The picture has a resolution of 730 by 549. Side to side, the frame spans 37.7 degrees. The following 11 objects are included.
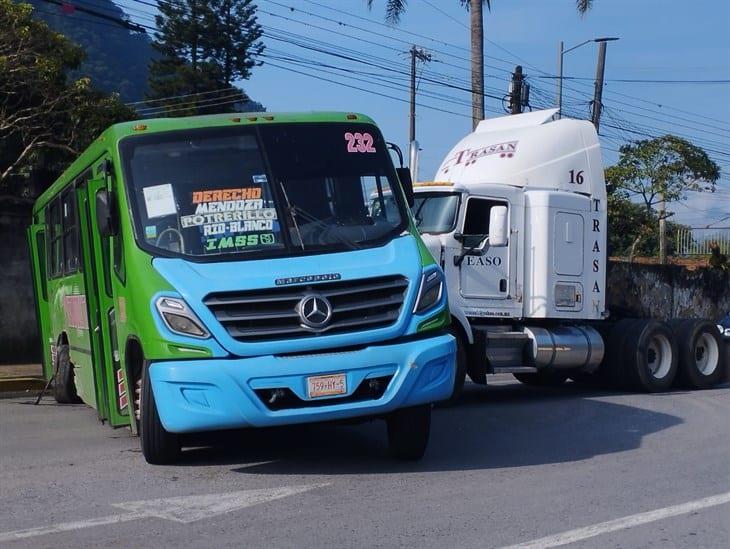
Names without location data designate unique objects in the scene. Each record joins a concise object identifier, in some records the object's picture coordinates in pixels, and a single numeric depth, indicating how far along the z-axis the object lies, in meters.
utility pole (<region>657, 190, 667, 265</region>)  35.50
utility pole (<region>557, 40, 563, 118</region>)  35.88
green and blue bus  7.73
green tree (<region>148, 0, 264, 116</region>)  51.62
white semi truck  12.96
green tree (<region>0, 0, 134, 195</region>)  17.28
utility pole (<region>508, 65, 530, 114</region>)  27.98
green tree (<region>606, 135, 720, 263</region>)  38.59
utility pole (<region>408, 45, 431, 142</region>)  47.98
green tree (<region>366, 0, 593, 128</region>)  25.33
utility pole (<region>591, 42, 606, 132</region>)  33.25
